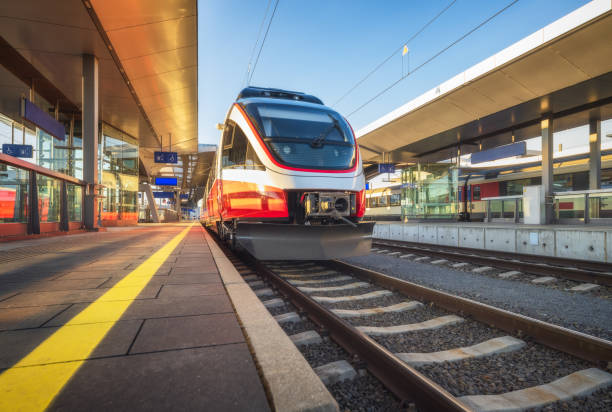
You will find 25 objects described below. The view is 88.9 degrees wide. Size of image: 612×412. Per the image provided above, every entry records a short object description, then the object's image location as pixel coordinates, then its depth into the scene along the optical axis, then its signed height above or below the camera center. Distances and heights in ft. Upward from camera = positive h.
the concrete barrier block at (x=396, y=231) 41.24 -3.32
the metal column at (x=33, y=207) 27.73 +0.09
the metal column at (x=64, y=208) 33.58 +0.04
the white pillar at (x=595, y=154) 36.83 +6.19
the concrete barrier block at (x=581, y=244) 20.52 -2.69
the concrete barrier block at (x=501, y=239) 26.23 -2.89
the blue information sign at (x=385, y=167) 61.93 +7.78
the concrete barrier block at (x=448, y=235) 31.89 -3.08
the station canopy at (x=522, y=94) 25.79 +12.29
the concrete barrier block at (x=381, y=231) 44.47 -3.55
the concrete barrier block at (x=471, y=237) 29.09 -2.98
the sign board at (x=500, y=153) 38.04 +6.95
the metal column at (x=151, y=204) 115.03 +1.44
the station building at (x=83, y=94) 27.78 +16.88
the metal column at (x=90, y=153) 38.27 +6.98
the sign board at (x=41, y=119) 29.99 +9.30
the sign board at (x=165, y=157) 63.67 +10.47
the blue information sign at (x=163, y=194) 126.72 +5.60
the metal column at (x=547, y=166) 36.14 +4.75
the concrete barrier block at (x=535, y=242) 23.44 -2.81
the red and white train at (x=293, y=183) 13.70 +1.13
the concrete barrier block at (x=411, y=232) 37.76 -3.22
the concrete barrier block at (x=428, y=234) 34.76 -3.11
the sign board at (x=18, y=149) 49.18 +9.40
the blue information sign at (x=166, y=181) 87.45 +7.52
